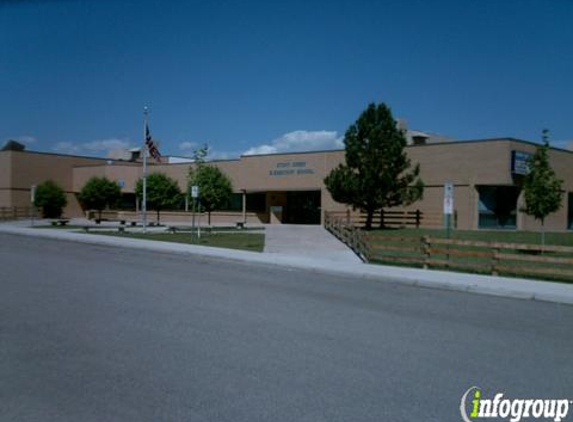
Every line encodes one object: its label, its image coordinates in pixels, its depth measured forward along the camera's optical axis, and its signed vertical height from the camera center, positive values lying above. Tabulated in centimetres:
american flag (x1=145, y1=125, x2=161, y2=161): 3603 +389
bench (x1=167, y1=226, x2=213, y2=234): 3726 -123
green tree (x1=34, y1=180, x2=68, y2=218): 5597 +101
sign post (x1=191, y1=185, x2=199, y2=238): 2745 +86
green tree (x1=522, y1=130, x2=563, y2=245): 2370 +97
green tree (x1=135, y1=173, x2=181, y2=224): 5175 +162
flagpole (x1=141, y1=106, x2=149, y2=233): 3590 +95
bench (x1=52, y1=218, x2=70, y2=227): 4516 -95
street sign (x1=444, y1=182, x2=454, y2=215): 1822 +44
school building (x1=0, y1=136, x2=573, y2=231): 3475 +225
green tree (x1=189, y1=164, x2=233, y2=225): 3404 +144
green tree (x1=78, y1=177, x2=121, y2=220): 5584 +151
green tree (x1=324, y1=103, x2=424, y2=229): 3319 +235
